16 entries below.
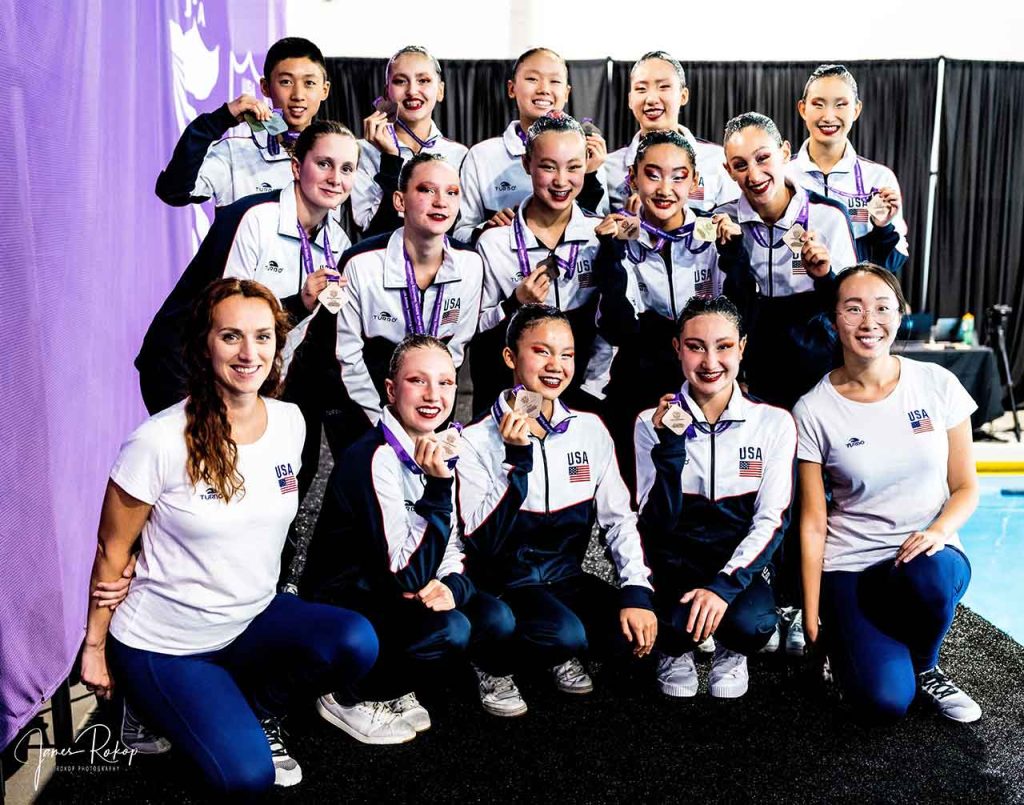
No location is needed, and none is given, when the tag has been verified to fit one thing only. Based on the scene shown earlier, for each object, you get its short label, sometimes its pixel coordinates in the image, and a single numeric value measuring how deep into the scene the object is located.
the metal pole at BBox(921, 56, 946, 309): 8.16
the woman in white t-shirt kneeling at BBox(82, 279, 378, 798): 2.27
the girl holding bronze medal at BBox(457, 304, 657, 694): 2.85
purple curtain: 2.45
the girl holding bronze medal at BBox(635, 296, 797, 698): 2.93
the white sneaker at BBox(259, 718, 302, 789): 2.51
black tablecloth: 6.61
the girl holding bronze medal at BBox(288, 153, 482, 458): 3.17
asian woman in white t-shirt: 2.84
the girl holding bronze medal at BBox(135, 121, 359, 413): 3.15
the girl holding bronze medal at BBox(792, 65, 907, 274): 3.57
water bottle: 7.08
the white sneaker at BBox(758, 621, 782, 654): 3.27
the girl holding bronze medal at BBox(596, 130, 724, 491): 3.19
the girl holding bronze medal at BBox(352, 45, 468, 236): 3.60
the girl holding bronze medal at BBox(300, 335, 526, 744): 2.63
